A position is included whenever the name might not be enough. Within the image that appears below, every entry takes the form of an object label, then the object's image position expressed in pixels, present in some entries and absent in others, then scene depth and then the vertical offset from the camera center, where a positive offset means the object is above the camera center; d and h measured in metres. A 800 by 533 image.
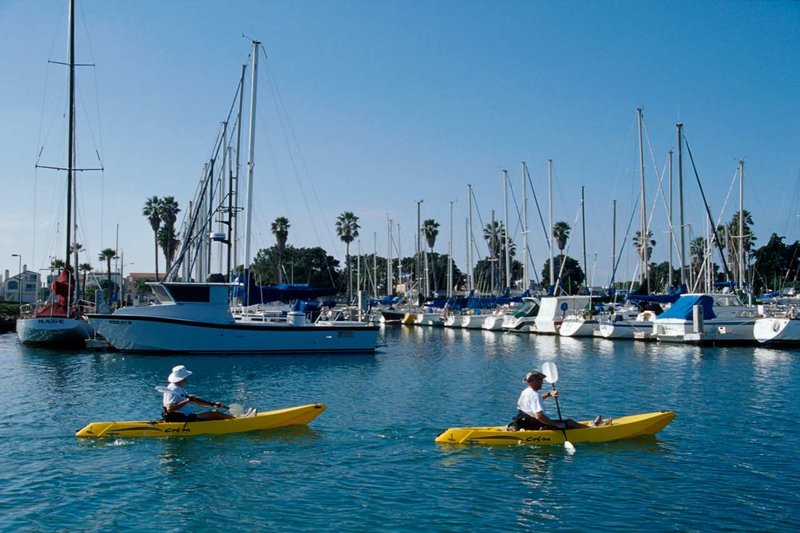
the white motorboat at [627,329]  48.81 -2.46
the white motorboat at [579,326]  52.42 -2.40
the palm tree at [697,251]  99.26 +6.39
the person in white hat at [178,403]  16.88 -2.58
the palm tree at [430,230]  111.09 +10.64
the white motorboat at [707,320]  43.88 -1.73
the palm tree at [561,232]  103.91 +9.46
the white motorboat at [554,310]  56.62 -1.25
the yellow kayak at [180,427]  16.81 -3.20
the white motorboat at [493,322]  63.78 -2.49
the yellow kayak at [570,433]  16.05 -3.28
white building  119.12 +2.06
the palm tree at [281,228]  97.00 +9.68
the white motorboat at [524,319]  60.16 -2.08
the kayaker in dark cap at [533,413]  15.88 -2.75
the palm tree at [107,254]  97.73 +6.31
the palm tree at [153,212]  88.88 +11.06
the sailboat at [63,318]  39.78 -1.11
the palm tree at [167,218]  88.57 +10.32
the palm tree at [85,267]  87.89 +4.06
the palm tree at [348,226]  109.50 +11.16
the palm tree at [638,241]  112.19 +8.87
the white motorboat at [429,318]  73.86 -2.43
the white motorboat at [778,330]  40.72 -2.17
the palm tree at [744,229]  94.00 +8.87
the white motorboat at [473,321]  66.99 -2.47
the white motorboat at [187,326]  35.69 -1.48
